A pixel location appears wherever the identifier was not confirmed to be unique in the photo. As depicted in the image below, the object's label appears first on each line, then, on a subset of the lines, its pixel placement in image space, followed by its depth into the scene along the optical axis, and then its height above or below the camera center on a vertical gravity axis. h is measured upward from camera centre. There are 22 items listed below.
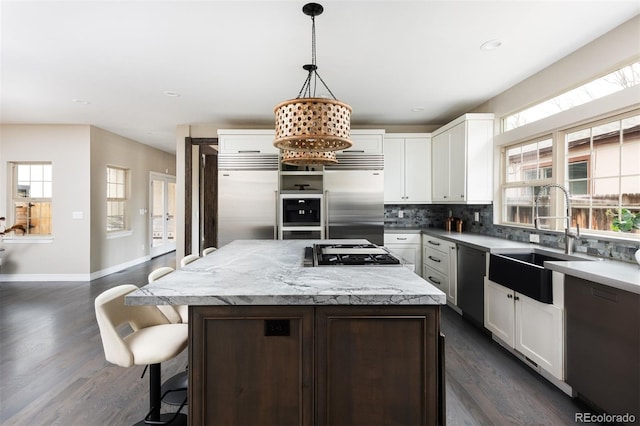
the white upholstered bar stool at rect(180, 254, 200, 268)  2.52 -0.40
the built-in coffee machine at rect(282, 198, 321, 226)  4.63 -0.03
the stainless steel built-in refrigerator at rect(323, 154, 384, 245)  4.64 +0.15
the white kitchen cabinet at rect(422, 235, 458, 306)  3.78 -0.69
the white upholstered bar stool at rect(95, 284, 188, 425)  1.52 -0.66
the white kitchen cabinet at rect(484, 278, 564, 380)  2.23 -0.90
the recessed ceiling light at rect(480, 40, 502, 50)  2.60 +1.33
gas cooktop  1.97 -0.31
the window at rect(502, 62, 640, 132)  2.39 +0.99
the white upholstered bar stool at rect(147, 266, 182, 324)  2.03 -0.63
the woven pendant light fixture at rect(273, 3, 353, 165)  1.80 +0.50
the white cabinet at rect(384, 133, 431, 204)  4.95 +0.69
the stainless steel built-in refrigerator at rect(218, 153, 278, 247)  4.68 +0.28
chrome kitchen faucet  2.58 -0.19
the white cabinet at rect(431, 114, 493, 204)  3.94 +0.63
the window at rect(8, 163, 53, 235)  5.49 +0.23
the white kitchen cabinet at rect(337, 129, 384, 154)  4.73 +1.00
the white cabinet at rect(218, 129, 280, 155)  4.71 +0.98
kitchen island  1.43 -0.68
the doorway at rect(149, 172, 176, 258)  7.59 -0.08
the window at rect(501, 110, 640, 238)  2.38 +0.33
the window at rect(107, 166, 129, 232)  6.20 +0.23
